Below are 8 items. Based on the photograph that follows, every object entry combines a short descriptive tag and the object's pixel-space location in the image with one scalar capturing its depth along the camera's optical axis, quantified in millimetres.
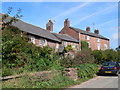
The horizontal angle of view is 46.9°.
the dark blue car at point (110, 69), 13342
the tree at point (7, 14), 8531
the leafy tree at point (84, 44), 34600
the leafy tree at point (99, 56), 26047
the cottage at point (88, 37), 36125
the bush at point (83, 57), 12723
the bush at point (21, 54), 7639
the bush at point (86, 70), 10686
